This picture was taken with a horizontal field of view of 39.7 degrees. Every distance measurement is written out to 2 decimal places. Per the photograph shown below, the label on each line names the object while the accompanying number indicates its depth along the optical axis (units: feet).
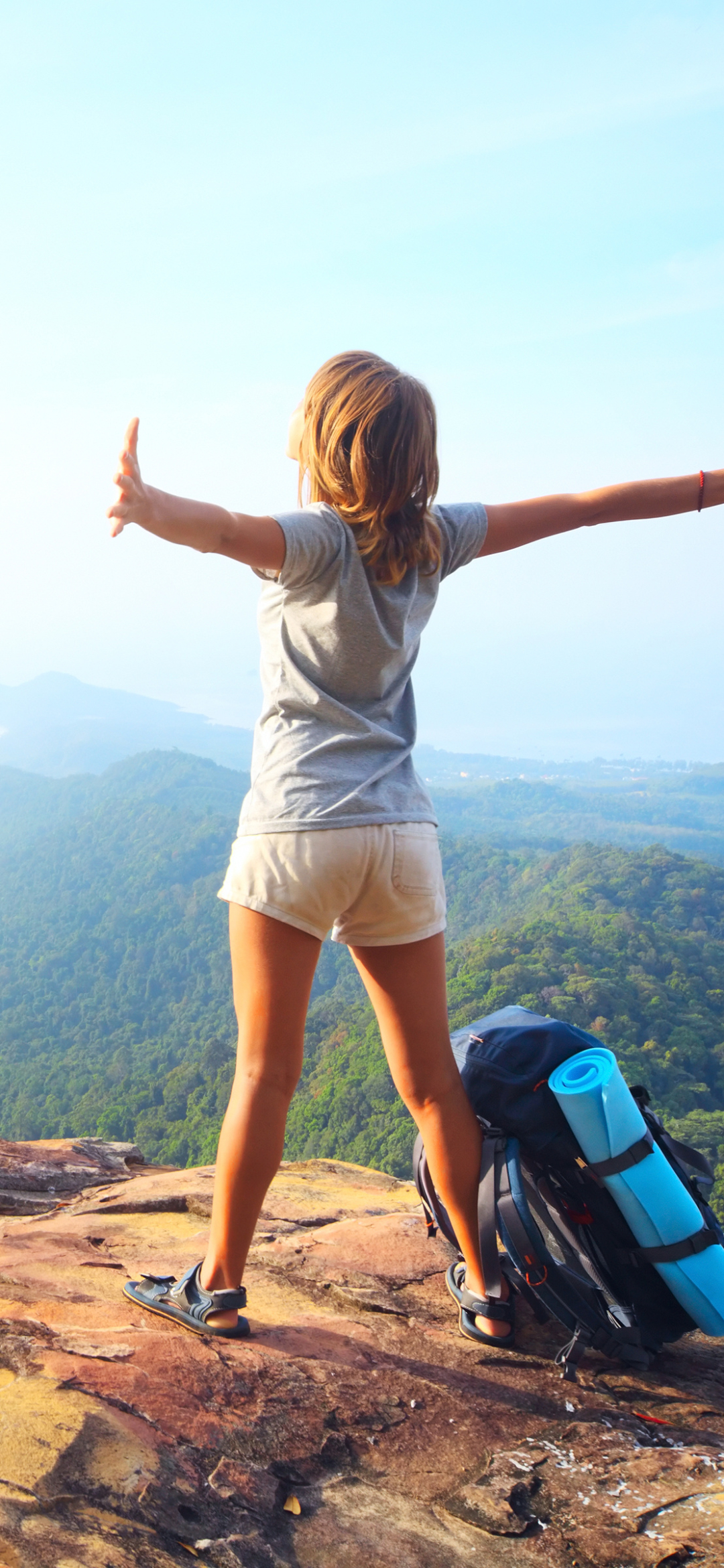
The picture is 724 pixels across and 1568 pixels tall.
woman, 7.39
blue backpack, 8.51
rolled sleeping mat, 8.32
